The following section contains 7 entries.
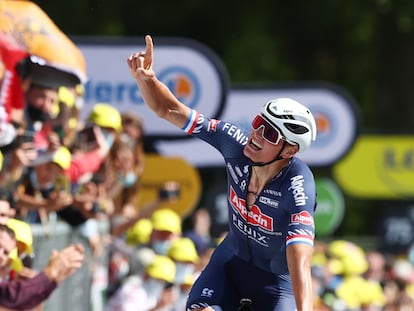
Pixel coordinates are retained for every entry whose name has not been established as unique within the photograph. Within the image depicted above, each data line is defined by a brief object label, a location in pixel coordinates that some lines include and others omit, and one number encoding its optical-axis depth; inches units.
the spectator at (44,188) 773.9
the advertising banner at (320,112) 1241.4
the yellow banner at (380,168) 1533.0
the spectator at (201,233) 1009.4
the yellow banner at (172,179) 1117.1
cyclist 621.6
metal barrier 771.4
